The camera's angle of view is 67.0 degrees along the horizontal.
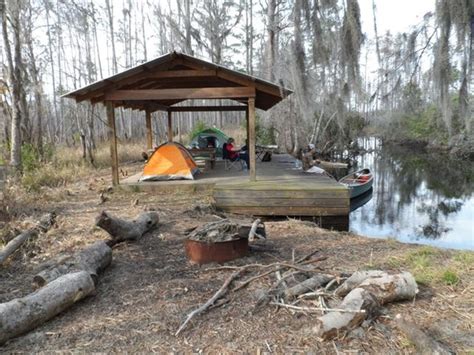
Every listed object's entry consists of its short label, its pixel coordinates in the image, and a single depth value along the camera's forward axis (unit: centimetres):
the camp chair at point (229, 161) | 1083
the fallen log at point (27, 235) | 396
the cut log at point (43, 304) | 253
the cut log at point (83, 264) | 325
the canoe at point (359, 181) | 1171
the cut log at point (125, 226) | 422
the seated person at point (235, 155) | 1108
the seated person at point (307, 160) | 977
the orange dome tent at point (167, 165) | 836
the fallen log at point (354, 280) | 297
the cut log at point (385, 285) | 286
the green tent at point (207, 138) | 1435
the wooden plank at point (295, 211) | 724
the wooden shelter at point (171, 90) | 740
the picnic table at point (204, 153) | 1097
